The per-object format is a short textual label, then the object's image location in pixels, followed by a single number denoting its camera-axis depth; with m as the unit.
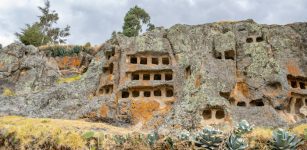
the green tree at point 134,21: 51.92
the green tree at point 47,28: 61.47
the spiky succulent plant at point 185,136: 11.20
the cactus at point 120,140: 13.32
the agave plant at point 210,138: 10.52
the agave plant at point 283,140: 10.02
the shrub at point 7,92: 39.17
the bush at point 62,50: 48.78
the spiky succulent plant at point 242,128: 10.36
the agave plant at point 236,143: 9.99
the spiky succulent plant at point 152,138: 11.83
